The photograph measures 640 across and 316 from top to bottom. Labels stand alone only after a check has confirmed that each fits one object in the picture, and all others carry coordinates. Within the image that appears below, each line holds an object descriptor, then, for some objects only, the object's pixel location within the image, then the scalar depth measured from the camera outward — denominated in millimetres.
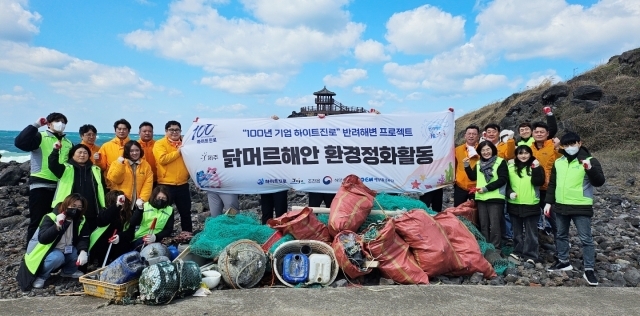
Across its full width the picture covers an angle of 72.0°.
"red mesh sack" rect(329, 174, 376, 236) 5445
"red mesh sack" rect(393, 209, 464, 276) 5012
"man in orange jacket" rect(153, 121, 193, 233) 6520
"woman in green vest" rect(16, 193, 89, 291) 5047
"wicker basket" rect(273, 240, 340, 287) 4934
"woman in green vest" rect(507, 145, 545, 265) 5645
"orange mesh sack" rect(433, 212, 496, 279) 5211
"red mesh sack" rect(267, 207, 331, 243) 5371
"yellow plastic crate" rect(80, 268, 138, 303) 4281
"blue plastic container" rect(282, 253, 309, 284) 4848
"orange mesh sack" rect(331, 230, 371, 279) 4875
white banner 6758
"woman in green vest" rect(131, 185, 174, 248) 5754
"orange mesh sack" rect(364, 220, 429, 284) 4898
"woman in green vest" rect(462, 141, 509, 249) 5798
